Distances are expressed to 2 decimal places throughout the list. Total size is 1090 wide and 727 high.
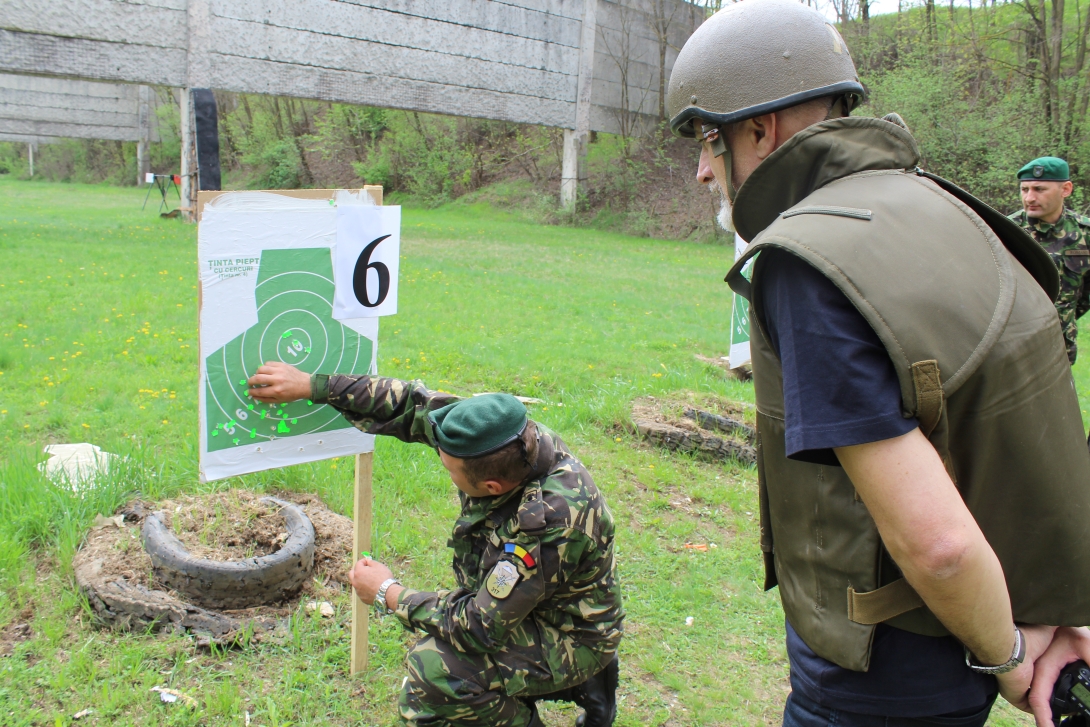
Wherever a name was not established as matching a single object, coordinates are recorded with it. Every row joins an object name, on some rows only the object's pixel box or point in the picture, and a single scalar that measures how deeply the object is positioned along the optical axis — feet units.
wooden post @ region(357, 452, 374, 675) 9.66
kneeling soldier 7.41
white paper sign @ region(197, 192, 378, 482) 8.91
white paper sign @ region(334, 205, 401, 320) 9.71
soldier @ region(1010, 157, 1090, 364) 17.78
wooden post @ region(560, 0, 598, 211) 66.85
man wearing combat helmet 3.74
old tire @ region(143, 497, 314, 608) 10.30
